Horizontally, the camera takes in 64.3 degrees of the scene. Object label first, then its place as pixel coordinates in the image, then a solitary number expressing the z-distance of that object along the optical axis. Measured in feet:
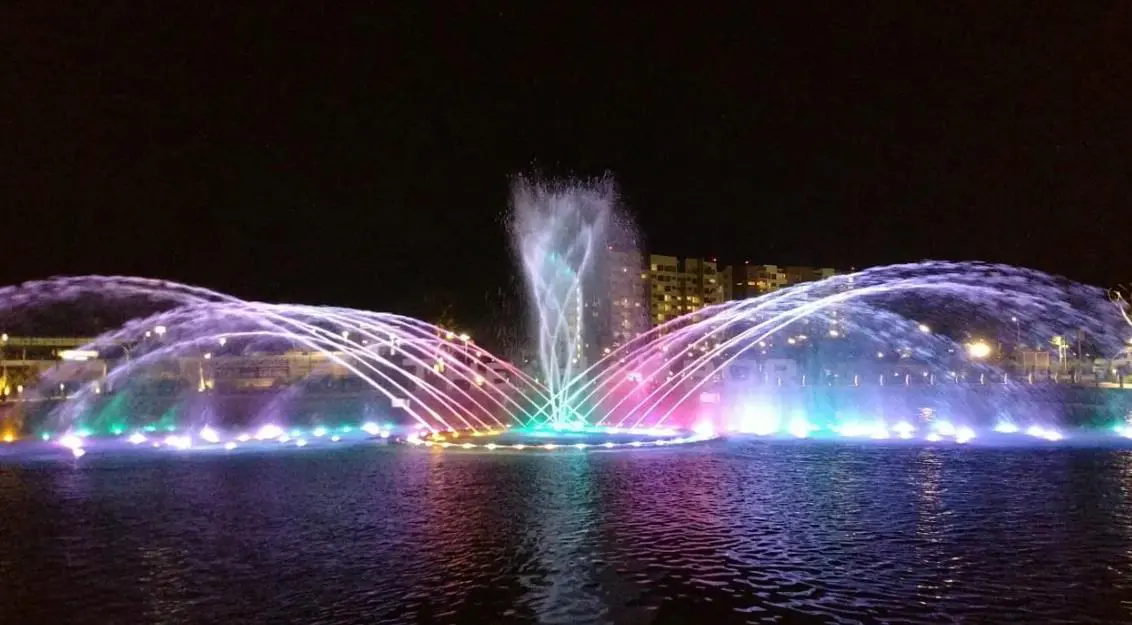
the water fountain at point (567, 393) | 118.01
